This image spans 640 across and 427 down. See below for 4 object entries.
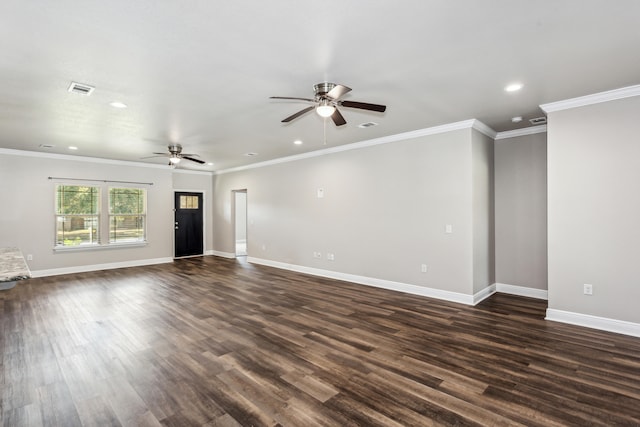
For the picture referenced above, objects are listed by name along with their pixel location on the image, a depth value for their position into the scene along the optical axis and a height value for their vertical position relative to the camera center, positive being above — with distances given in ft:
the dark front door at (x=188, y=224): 30.12 -0.90
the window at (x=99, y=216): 22.97 +0.00
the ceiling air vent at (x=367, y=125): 15.14 +4.40
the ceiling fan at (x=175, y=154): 19.46 +3.97
